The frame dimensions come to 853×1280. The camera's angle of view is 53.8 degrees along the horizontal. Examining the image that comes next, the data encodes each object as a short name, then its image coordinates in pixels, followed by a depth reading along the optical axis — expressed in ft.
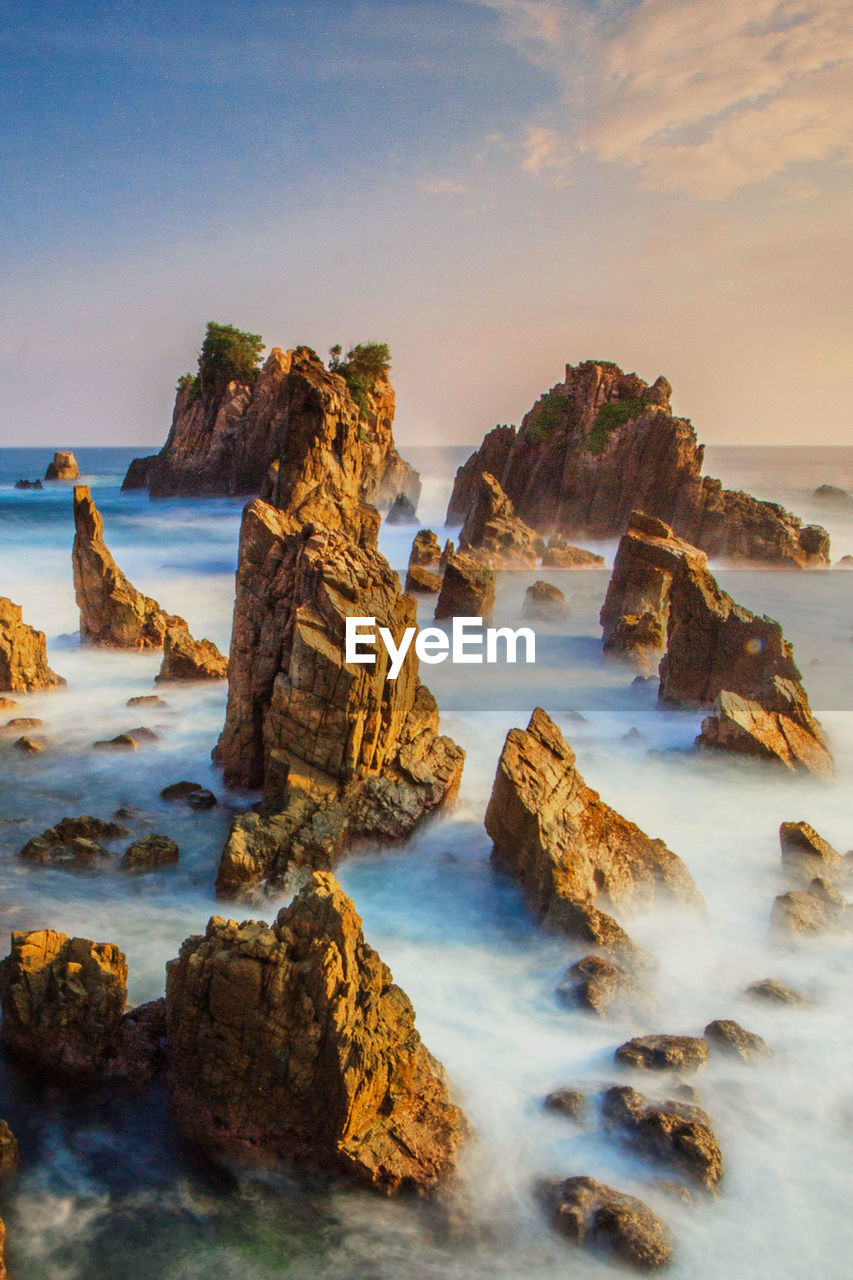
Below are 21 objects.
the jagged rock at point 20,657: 64.75
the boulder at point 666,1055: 26.78
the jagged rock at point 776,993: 30.99
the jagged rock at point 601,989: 30.14
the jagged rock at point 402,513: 209.09
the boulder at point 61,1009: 25.08
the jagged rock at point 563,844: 35.73
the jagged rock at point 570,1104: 24.95
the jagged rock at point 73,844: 38.45
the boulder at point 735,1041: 27.89
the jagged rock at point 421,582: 116.47
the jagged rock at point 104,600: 76.59
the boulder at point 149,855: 38.34
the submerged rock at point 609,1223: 20.44
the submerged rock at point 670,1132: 22.95
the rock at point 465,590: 100.68
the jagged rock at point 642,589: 85.71
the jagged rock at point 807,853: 41.16
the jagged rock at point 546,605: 106.42
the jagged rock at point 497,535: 136.25
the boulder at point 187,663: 67.67
